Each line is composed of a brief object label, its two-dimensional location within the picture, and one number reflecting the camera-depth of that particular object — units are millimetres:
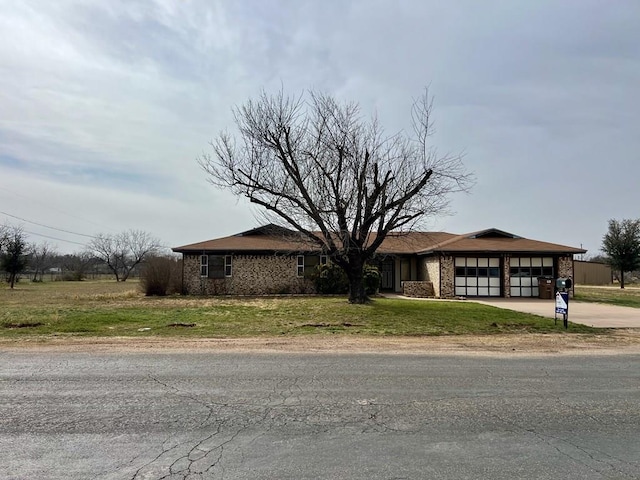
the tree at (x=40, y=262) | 66588
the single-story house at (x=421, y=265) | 27562
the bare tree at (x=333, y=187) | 19547
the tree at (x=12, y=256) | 46359
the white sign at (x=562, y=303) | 13703
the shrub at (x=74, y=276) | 64938
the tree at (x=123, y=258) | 76062
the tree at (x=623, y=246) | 45844
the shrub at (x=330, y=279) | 28406
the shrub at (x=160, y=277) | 28984
